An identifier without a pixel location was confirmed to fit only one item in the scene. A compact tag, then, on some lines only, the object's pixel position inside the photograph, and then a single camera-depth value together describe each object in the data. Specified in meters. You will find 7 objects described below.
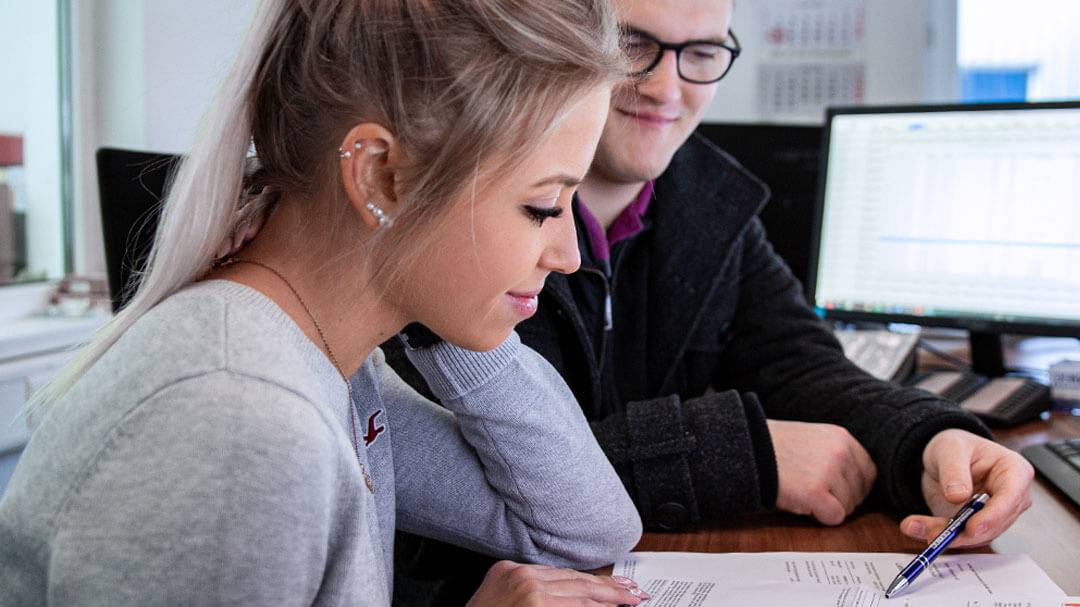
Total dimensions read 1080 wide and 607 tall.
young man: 0.98
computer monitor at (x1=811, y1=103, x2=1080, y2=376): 1.51
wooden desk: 0.91
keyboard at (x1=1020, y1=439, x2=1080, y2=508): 1.06
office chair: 1.05
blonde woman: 0.56
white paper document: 0.80
